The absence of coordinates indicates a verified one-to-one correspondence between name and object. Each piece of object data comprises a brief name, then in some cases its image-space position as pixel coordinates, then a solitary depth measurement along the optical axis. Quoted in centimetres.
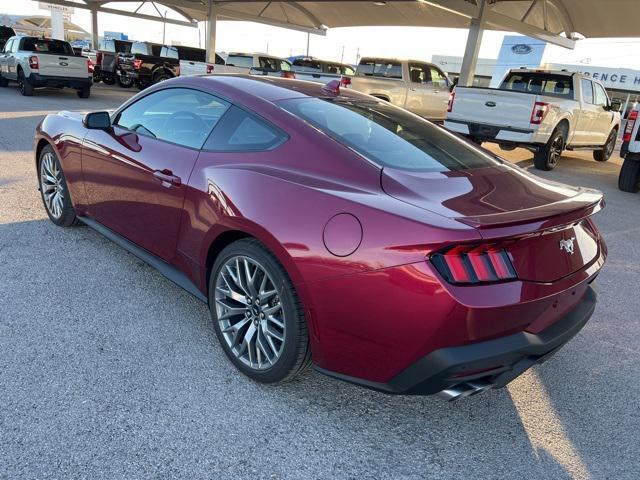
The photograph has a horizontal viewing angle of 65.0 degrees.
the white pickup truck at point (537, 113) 933
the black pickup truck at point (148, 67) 2177
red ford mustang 201
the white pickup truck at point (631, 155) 846
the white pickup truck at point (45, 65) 1534
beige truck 1356
